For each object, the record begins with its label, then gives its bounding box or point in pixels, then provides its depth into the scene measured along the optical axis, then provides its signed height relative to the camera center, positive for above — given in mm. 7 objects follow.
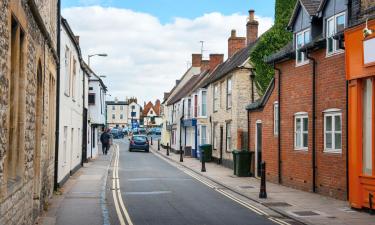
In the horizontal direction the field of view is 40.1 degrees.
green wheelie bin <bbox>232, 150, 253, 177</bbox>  25375 -1742
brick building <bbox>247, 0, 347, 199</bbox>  16625 +764
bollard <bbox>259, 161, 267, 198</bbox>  17156 -2036
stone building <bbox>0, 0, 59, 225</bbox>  7020 +324
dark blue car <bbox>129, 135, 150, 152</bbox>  52594 -1750
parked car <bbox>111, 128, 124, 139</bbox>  105312 -1574
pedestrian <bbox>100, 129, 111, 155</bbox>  45528 -1365
